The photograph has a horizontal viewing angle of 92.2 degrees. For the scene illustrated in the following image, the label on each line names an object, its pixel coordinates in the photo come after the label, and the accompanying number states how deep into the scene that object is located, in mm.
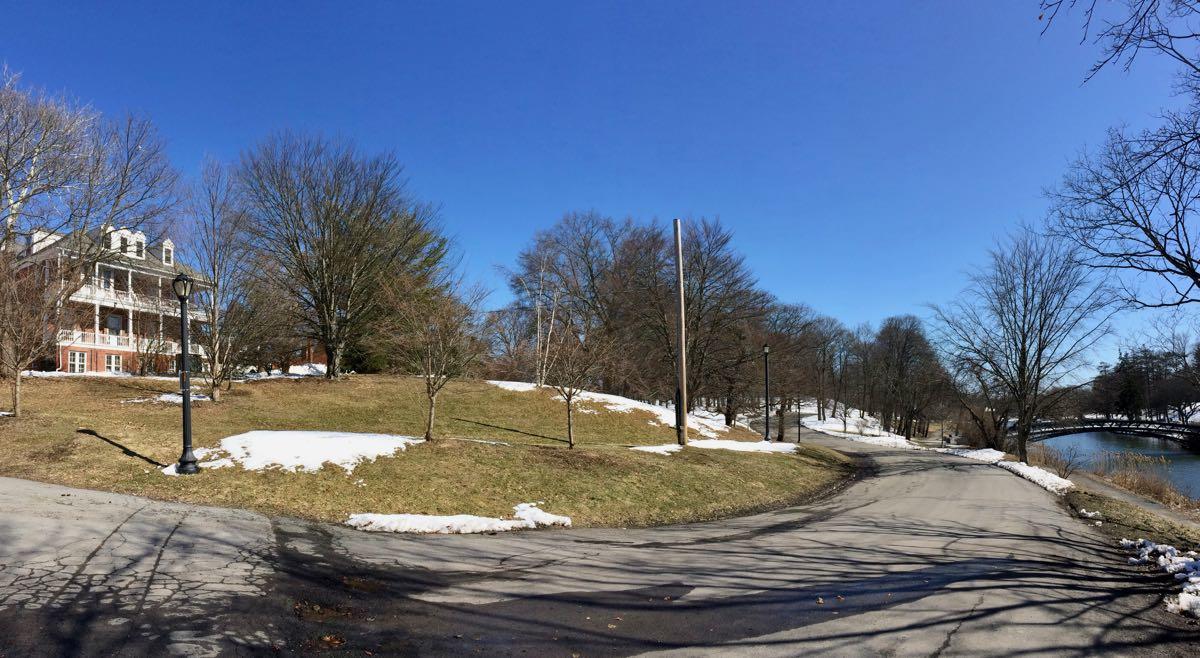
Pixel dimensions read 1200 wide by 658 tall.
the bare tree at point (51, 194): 16062
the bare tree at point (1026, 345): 28016
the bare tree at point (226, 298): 19672
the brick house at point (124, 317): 23484
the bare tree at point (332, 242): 27656
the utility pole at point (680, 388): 18936
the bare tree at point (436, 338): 14117
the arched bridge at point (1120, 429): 39947
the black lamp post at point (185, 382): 10492
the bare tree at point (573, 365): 18400
